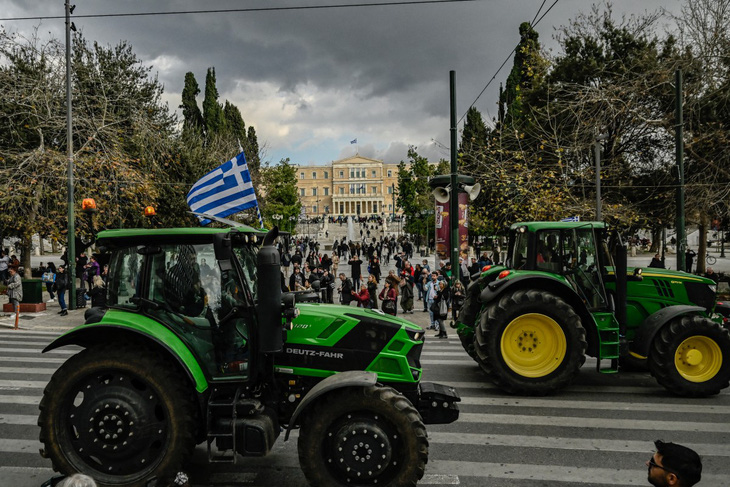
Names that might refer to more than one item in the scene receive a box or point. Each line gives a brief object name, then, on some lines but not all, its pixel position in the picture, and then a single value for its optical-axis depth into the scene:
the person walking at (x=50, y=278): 19.95
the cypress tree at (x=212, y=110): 44.74
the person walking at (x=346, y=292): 16.70
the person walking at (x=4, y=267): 24.91
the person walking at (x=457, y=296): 15.20
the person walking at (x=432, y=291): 15.33
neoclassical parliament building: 148.25
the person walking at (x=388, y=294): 16.30
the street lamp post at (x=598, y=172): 17.23
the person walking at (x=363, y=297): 15.82
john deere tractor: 8.18
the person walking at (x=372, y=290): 16.86
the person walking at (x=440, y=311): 14.13
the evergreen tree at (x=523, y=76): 26.62
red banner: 19.55
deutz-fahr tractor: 4.66
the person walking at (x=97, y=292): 15.30
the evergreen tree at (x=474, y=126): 44.80
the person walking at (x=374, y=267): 22.36
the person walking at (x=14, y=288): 16.41
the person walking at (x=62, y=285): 17.75
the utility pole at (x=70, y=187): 18.25
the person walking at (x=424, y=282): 18.00
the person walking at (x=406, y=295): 17.59
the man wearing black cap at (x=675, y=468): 3.11
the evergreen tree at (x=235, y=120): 50.22
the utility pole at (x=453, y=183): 15.41
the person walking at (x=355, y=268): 23.11
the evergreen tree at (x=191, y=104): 44.34
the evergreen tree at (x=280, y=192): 44.41
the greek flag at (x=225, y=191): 11.82
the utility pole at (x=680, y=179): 15.12
